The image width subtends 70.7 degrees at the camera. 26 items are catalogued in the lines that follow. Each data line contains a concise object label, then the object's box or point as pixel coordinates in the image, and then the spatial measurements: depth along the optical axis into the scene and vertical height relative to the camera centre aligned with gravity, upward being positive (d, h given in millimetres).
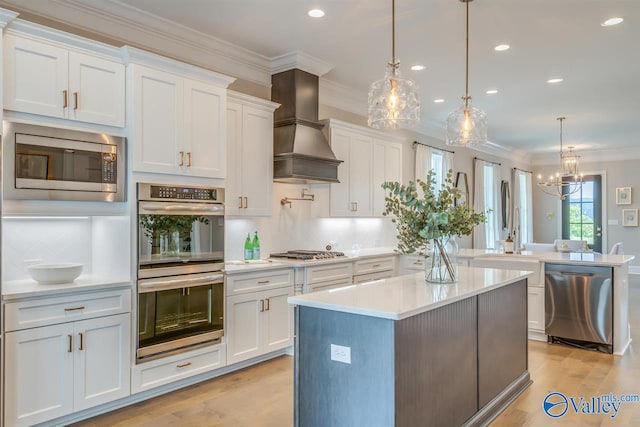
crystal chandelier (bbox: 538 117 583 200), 8430 +819
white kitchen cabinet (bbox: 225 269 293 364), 3893 -927
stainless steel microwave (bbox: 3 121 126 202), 2748 +343
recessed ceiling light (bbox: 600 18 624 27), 3725 +1654
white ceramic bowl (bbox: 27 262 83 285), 2936 -376
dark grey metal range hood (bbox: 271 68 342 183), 4551 +880
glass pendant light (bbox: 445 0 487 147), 3605 +746
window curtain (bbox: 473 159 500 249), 8992 +411
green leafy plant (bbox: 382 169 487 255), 2820 +16
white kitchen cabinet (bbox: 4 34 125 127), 2756 +881
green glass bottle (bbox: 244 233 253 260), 4531 -320
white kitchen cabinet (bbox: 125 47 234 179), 3295 +792
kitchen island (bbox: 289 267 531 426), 2182 -730
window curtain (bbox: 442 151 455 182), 8016 +1030
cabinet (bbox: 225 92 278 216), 4172 +597
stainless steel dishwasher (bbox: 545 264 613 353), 4566 -897
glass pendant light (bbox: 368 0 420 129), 2971 +787
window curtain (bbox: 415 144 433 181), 7246 +936
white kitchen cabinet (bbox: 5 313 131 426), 2684 -970
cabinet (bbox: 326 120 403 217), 5383 +659
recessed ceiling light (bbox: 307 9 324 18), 3588 +1647
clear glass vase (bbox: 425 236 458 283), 2982 -275
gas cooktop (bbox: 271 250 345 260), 4629 -390
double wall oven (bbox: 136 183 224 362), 3309 -399
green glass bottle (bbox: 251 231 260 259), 4555 -293
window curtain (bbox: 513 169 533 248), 10867 +304
